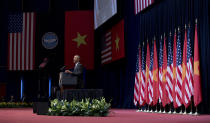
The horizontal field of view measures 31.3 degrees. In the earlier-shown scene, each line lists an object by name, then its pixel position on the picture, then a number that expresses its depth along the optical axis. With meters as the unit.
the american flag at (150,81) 10.82
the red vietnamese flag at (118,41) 13.70
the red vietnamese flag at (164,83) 9.87
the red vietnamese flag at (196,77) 8.17
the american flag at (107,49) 15.23
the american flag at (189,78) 8.48
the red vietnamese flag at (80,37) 16.93
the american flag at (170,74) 9.55
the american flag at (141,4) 10.88
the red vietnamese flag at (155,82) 10.55
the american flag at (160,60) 10.29
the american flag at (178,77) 9.01
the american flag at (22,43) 17.48
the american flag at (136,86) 11.94
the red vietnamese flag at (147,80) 11.12
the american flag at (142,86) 11.36
